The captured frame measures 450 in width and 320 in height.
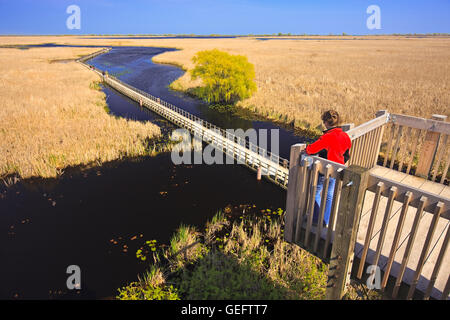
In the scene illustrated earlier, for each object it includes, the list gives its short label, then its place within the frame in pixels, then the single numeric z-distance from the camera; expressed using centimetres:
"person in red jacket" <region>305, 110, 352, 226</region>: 440
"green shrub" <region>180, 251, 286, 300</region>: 667
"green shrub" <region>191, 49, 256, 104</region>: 2784
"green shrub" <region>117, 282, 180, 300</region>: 707
